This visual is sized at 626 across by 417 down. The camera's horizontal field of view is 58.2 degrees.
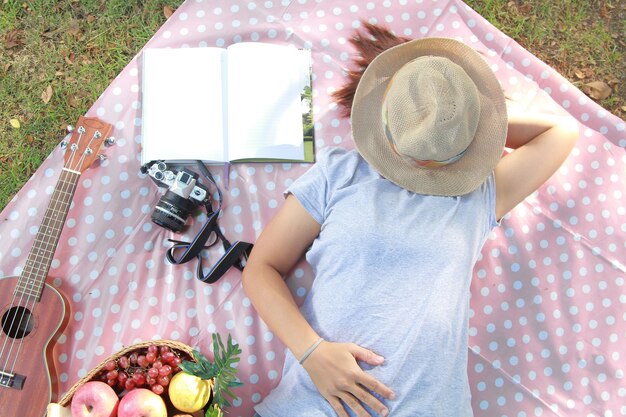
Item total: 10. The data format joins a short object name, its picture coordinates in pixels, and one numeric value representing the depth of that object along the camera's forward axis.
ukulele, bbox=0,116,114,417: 1.90
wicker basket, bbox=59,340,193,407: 1.82
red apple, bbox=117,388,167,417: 1.76
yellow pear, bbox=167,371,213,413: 1.81
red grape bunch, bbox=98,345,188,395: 1.85
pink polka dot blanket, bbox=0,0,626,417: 2.10
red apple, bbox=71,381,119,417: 1.77
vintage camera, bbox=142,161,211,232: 2.04
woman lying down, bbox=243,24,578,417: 1.73
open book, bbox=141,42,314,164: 2.17
